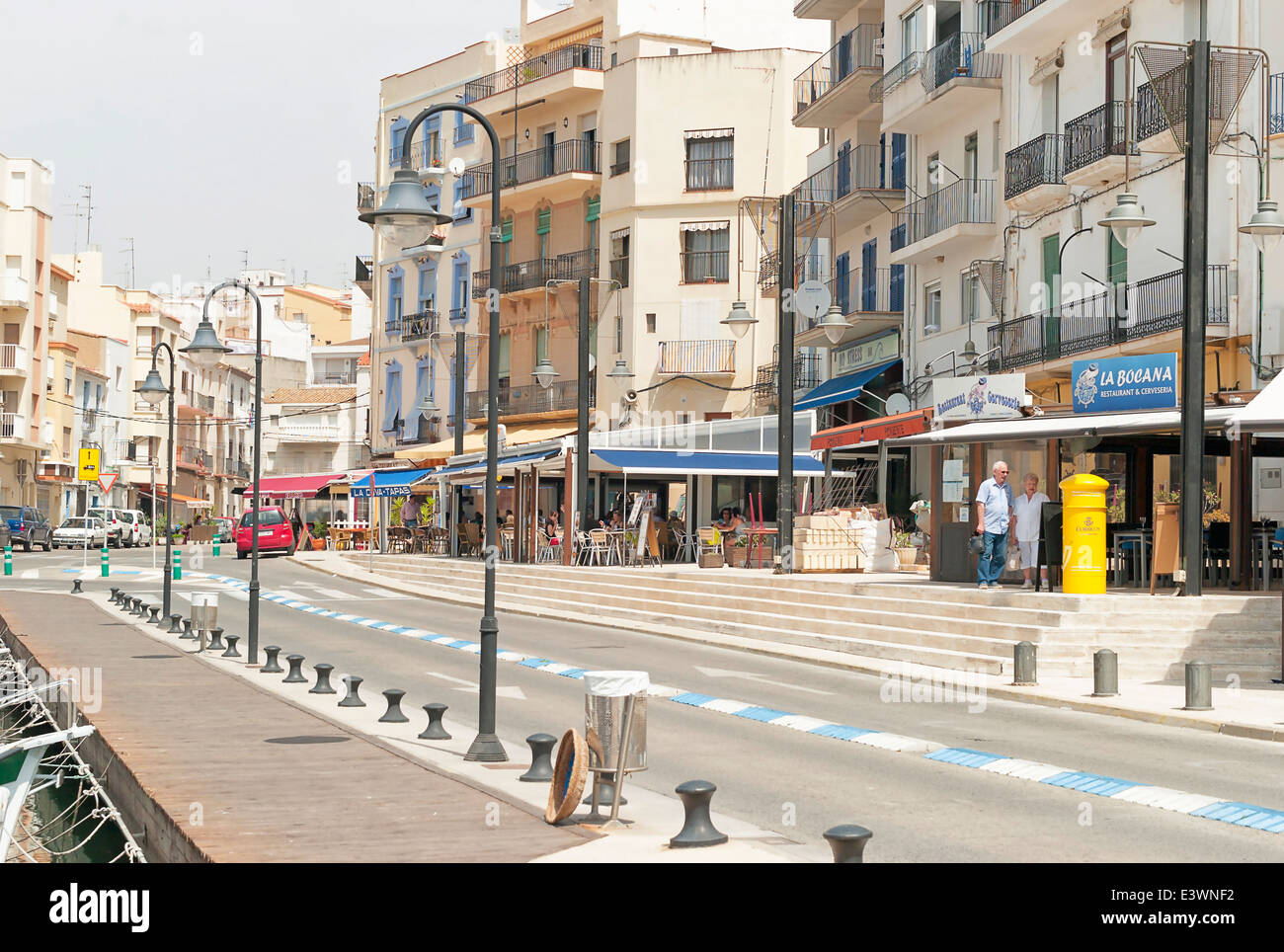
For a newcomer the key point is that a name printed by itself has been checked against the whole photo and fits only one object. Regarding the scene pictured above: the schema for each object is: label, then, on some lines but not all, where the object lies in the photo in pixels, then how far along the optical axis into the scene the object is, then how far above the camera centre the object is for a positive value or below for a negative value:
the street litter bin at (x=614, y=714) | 10.21 -1.19
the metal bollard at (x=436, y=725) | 14.04 -1.76
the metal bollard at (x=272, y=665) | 20.33 -1.81
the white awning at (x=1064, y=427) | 21.69 +1.48
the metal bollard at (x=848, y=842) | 7.35 -1.43
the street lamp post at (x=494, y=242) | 12.65 +2.28
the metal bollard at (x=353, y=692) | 16.50 -1.74
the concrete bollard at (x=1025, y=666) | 17.98 -1.50
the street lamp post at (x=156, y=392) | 27.16 +2.18
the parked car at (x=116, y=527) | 71.19 -0.33
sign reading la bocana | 23.05 +2.16
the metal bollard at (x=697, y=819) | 8.93 -1.63
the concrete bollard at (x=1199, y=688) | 15.80 -1.52
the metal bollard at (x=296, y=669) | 19.20 -1.74
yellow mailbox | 20.09 -0.06
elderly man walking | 22.09 +0.13
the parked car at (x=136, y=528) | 74.31 -0.38
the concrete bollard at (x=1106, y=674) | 16.70 -1.47
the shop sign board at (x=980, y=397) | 25.09 +2.11
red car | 53.97 -0.45
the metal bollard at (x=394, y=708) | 15.16 -1.75
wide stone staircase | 19.03 -1.25
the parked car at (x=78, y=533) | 67.19 -0.56
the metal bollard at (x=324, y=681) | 17.72 -1.77
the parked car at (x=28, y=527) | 63.56 -0.34
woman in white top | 22.67 +0.16
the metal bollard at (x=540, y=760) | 11.71 -1.75
